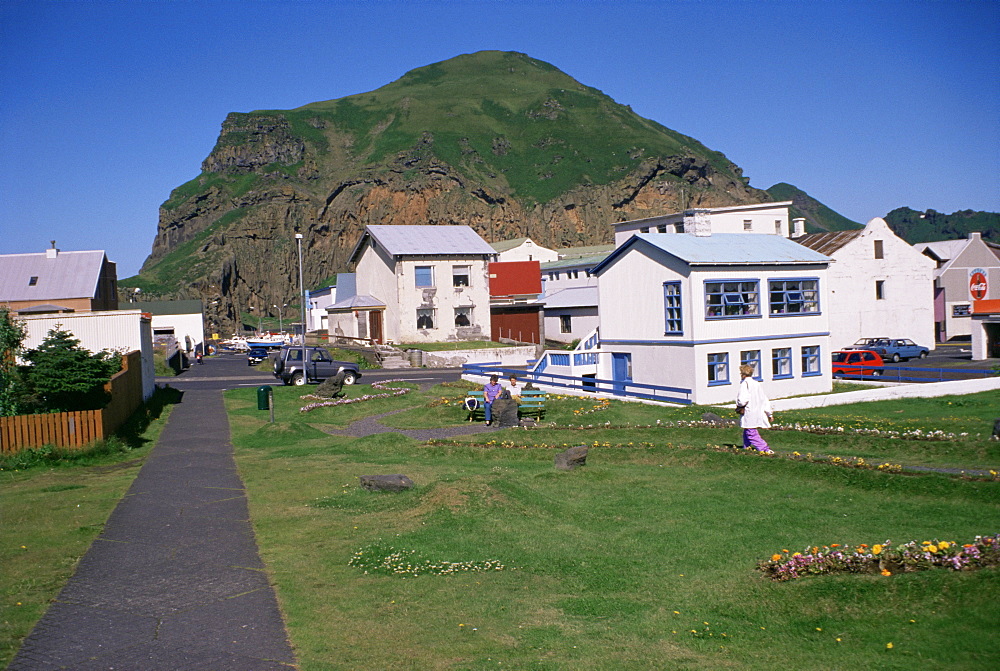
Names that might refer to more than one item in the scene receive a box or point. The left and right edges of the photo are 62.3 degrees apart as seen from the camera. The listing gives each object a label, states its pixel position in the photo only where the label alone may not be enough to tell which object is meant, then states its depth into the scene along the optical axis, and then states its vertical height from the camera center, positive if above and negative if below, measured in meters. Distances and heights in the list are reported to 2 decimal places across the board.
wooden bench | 27.94 -2.59
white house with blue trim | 33.84 +0.30
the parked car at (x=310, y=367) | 43.75 -1.62
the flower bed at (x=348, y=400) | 32.59 -2.65
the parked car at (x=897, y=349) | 54.59 -2.38
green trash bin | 28.58 -2.03
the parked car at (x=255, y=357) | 65.44 -1.46
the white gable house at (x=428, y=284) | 65.25 +3.84
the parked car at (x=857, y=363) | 44.44 -2.68
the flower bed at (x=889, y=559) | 8.62 -2.66
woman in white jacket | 17.58 -1.94
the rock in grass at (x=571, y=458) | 17.72 -2.84
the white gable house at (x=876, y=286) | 57.47 +1.95
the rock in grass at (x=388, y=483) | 15.29 -2.78
